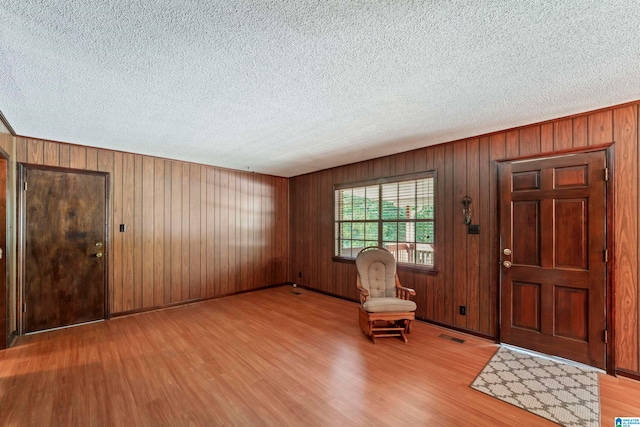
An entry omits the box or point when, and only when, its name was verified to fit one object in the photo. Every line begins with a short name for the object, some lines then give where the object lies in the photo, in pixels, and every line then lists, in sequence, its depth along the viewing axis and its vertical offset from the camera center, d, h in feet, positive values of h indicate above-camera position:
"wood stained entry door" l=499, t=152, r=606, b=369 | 8.71 -1.36
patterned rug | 6.61 -4.81
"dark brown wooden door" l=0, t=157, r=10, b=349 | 9.70 -1.78
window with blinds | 13.04 -0.08
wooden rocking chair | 10.68 -3.48
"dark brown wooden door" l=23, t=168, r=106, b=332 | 11.37 -1.43
